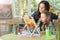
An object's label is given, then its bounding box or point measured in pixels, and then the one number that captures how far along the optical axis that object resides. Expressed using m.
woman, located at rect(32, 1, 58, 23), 3.99
